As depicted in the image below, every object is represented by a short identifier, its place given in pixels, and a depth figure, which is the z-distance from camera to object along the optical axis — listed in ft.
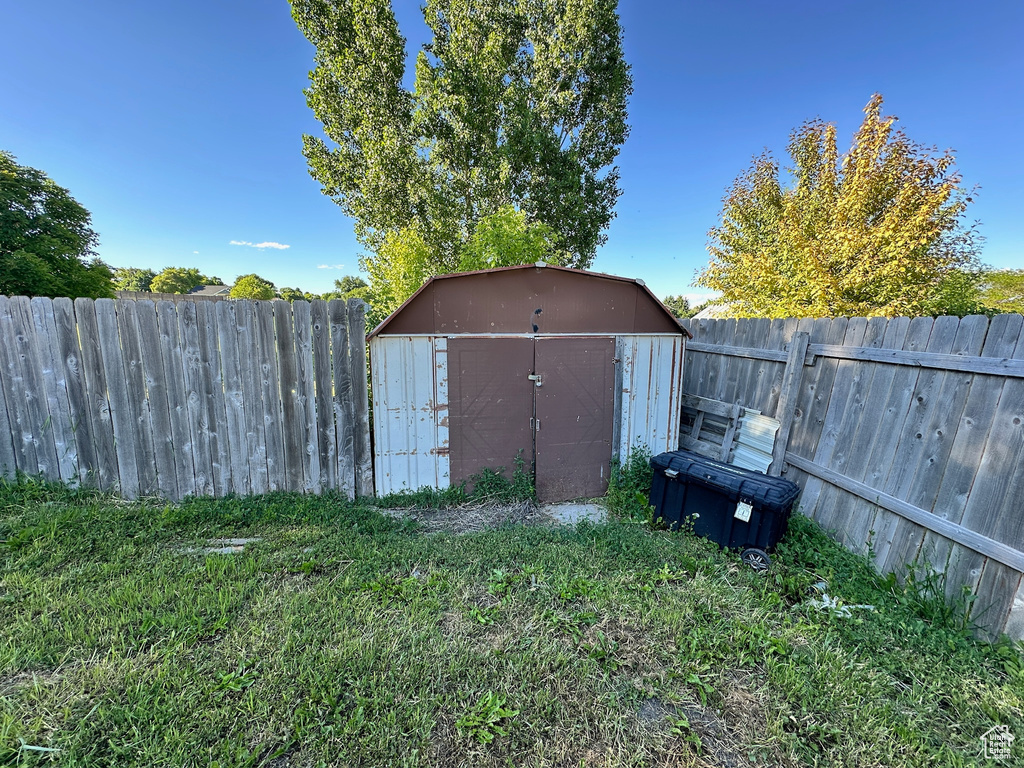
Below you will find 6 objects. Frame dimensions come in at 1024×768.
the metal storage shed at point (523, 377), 12.61
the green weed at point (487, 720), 5.07
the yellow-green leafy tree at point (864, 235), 19.33
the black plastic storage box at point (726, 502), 9.89
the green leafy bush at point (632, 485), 13.46
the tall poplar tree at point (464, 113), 35.22
